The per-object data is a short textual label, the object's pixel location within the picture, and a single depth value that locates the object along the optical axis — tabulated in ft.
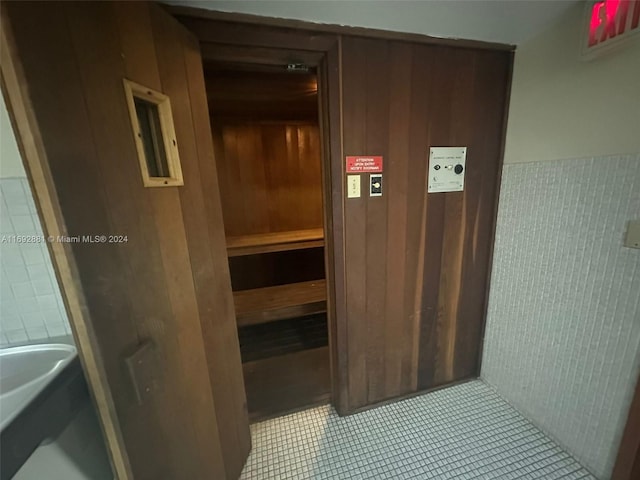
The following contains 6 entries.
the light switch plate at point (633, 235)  3.37
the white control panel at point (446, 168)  4.69
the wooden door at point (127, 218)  1.94
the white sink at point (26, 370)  2.49
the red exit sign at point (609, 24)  3.09
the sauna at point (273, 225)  6.15
